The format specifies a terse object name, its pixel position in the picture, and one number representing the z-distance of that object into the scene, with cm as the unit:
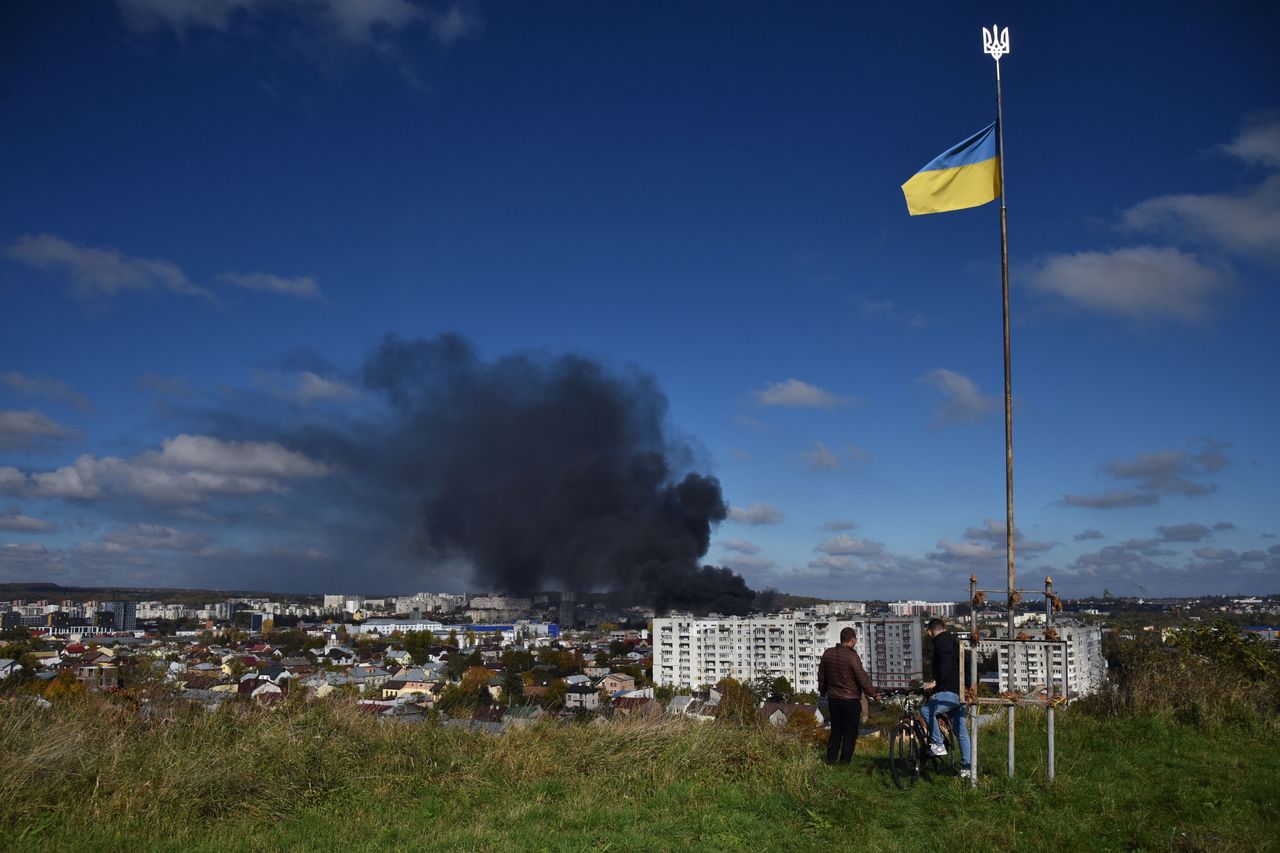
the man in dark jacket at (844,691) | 850
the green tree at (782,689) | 3120
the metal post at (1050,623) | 745
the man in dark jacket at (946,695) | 796
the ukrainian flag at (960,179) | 891
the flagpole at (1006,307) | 785
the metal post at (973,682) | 749
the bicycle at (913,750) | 779
